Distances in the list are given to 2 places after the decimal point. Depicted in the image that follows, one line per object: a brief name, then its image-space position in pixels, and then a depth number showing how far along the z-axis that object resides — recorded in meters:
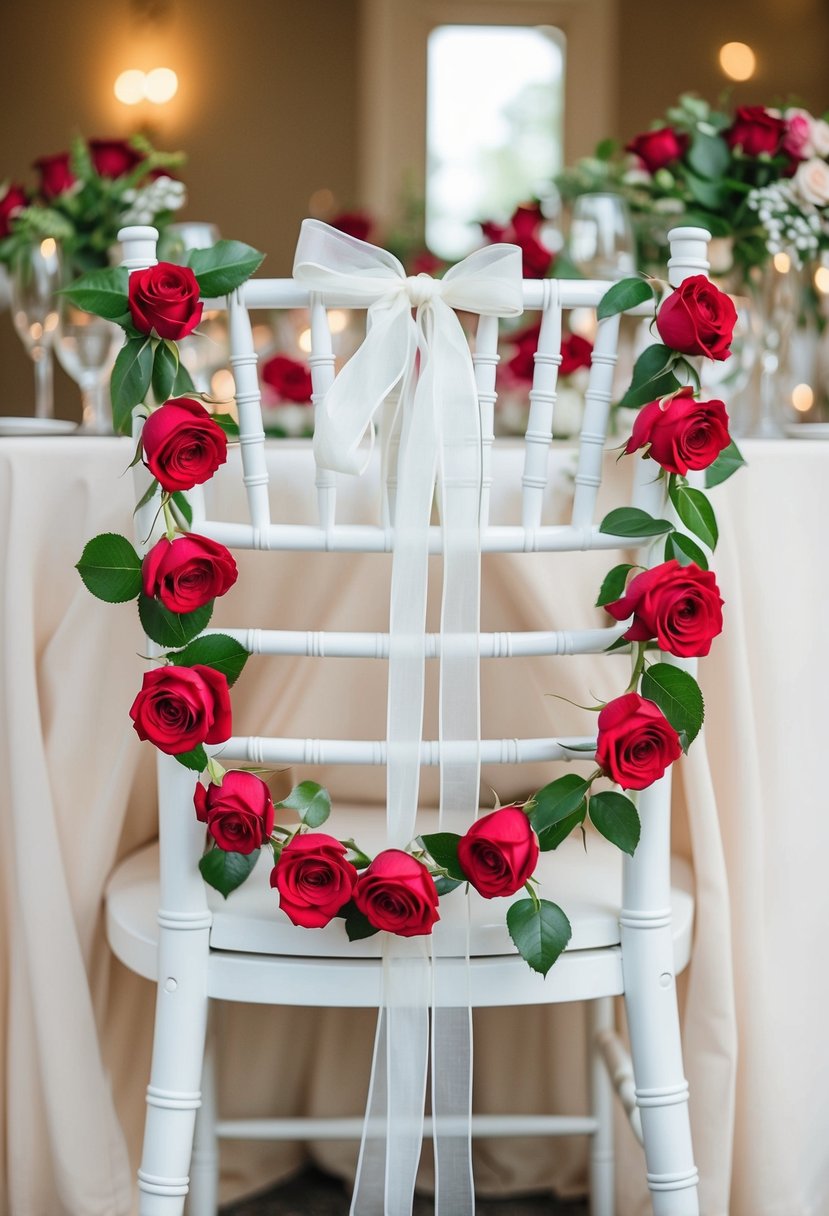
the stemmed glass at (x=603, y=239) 1.60
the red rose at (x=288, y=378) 1.80
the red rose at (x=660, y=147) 1.50
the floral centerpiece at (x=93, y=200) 1.57
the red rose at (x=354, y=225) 2.25
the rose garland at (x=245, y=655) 0.85
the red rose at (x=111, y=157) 1.61
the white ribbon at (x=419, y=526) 0.86
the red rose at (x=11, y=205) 1.63
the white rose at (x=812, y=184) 1.41
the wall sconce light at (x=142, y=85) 5.01
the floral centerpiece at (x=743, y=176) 1.41
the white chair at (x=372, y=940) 0.90
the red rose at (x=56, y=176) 1.60
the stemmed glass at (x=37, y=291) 1.50
